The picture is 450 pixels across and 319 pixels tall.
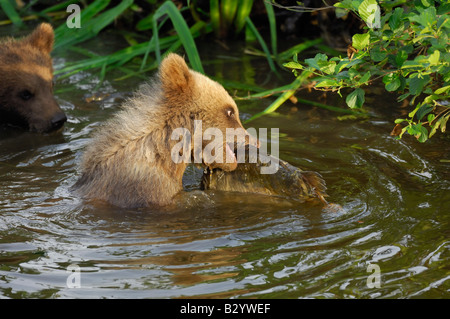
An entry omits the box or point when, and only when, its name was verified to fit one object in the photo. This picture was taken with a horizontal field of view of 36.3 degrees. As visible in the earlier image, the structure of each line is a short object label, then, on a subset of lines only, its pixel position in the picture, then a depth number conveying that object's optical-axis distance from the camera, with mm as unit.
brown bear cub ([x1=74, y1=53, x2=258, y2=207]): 5352
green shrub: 4266
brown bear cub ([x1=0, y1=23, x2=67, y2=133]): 7637
